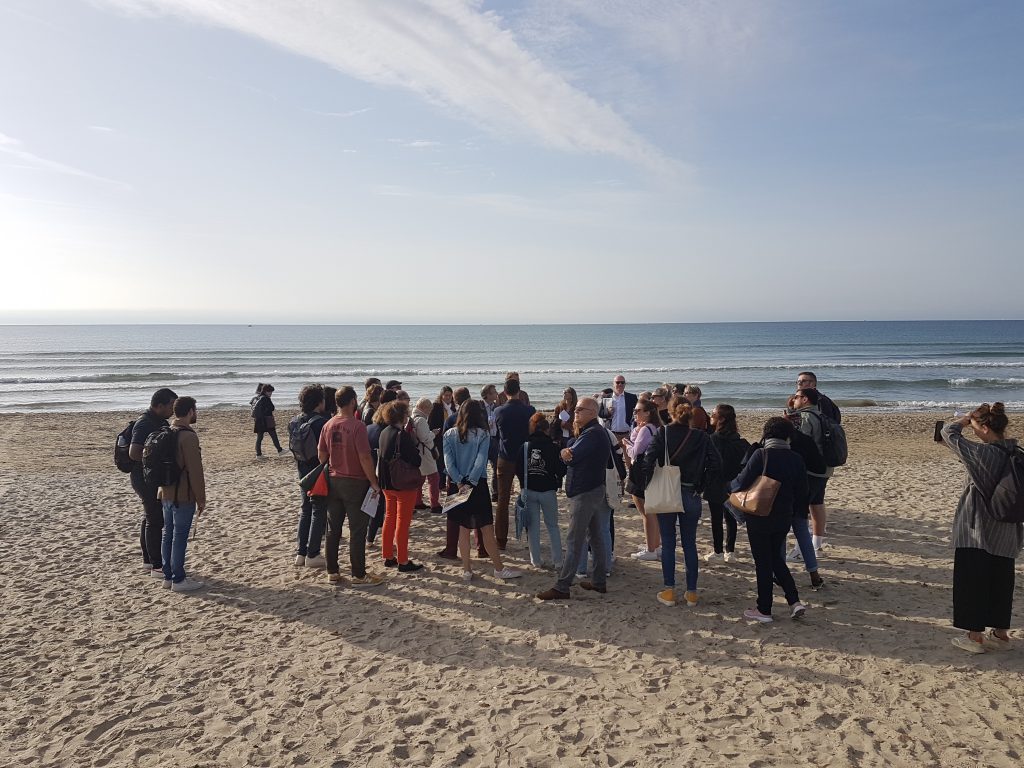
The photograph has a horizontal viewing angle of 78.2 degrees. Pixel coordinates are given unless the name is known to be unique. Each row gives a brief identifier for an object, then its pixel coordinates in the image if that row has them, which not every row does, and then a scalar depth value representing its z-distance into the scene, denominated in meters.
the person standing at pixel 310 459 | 6.41
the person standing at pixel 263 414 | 13.45
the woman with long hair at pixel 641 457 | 5.89
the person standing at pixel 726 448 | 6.39
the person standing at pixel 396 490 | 6.04
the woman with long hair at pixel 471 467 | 6.16
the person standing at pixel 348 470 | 5.88
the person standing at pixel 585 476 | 5.49
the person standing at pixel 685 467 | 5.51
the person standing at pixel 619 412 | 9.17
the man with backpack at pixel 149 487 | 5.96
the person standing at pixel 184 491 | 5.77
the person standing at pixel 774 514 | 5.05
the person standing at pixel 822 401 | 6.43
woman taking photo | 4.29
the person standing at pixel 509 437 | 6.69
